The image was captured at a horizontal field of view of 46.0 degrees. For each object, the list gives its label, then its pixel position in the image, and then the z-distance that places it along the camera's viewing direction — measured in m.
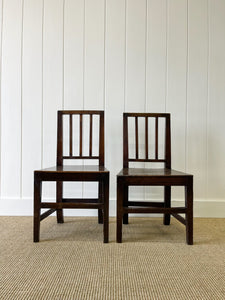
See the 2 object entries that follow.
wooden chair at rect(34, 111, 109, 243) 1.49
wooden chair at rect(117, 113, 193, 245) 1.47
